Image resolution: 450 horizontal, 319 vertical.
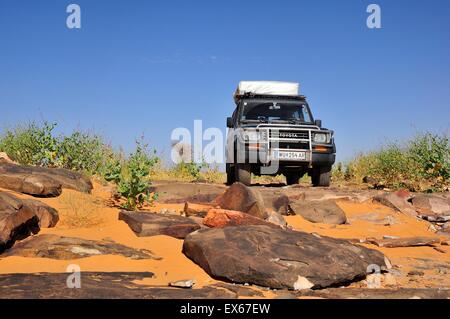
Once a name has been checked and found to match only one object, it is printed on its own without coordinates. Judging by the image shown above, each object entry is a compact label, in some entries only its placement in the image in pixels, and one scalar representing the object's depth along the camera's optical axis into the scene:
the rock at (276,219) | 6.67
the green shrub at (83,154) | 10.95
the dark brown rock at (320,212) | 7.42
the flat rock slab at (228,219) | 5.80
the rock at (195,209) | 6.57
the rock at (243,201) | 6.61
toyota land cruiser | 10.34
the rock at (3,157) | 8.38
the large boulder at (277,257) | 4.07
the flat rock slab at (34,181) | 6.60
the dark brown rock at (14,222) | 4.72
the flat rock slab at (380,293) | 3.87
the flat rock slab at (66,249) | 4.62
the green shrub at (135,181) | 6.88
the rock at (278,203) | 7.69
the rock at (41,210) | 5.48
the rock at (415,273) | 4.82
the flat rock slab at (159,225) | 5.54
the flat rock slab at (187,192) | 7.74
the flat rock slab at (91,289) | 3.43
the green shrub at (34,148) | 10.42
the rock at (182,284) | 3.89
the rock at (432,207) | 8.26
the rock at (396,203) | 8.31
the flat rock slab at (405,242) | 6.17
